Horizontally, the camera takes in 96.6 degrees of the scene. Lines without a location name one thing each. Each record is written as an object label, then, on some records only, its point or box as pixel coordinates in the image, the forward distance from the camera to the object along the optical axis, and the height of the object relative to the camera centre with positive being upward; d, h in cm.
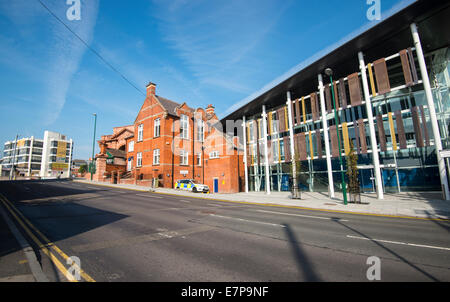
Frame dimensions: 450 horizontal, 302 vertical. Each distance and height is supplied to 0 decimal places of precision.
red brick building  3012 +468
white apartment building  8538 +1207
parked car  2636 -122
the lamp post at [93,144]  4142 +735
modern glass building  1698 +727
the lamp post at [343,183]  1491 -84
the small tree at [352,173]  1567 -8
